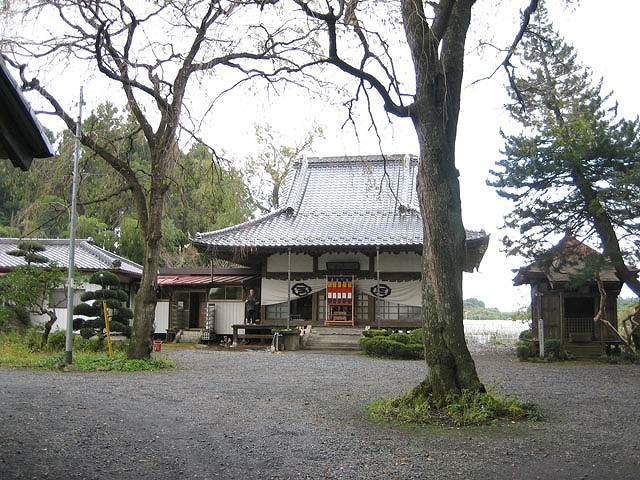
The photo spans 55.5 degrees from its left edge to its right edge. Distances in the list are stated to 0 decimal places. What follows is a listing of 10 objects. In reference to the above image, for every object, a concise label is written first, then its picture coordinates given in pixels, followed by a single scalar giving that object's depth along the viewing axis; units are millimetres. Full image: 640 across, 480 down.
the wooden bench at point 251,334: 20891
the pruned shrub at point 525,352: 16859
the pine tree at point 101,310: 17125
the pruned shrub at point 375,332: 19125
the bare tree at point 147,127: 12125
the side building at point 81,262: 23734
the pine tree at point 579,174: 14961
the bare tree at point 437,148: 7520
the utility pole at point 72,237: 12562
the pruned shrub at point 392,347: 16719
